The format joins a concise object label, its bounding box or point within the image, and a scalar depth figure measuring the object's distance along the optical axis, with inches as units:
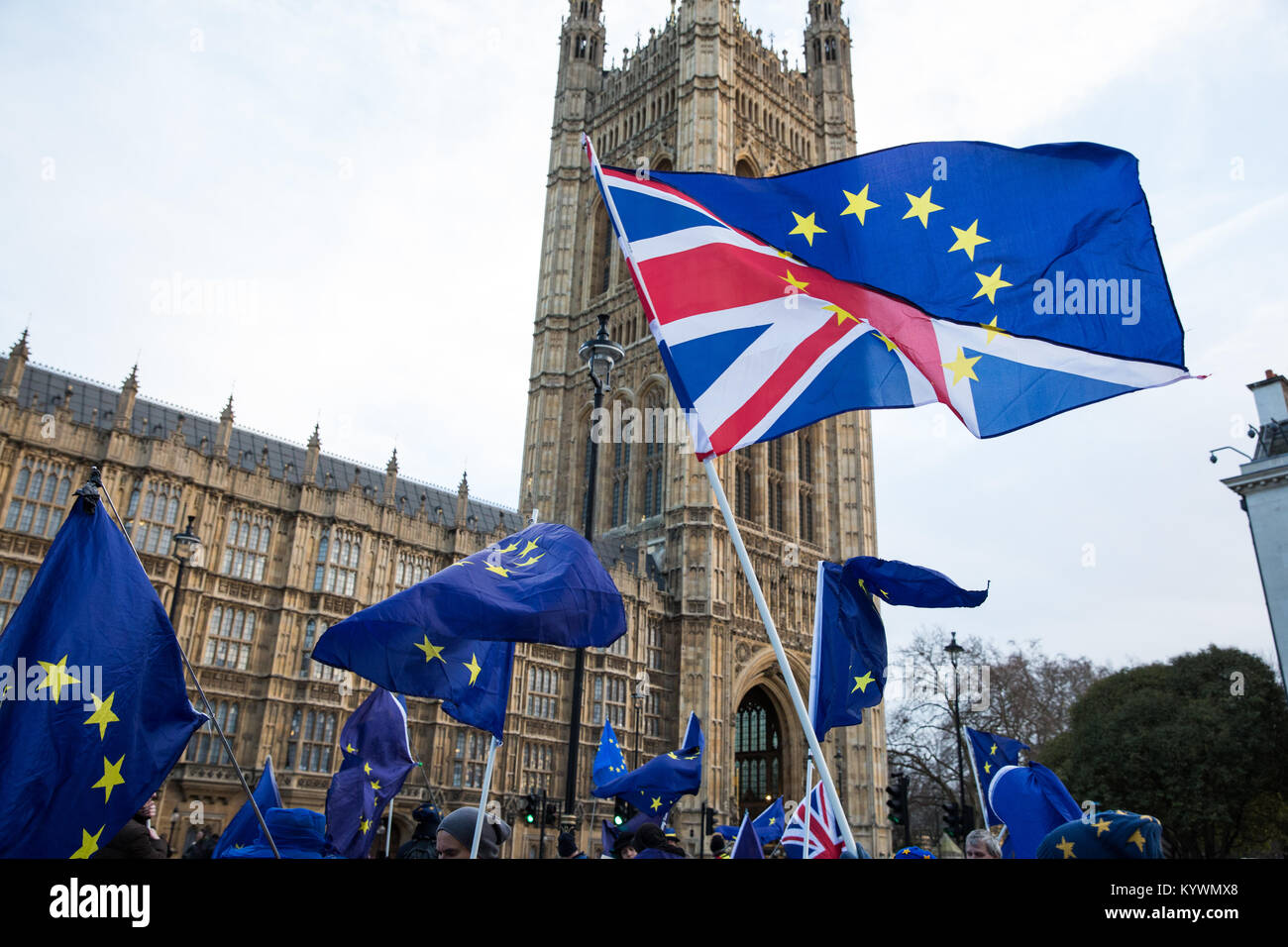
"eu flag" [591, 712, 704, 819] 507.8
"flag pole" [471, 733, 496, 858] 182.9
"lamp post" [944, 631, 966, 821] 895.1
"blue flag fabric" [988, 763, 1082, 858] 299.7
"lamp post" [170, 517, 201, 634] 675.4
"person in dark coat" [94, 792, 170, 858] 192.5
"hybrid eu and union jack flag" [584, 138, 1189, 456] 236.7
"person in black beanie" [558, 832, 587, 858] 347.6
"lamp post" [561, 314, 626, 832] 448.5
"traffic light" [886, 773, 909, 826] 749.3
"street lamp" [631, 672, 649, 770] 1081.6
